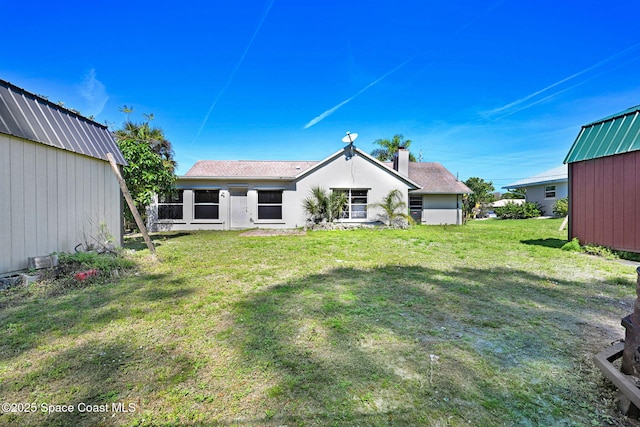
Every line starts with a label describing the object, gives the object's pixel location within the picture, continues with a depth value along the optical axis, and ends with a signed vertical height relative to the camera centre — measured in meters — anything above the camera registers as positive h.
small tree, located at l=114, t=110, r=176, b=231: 9.85 +1.48
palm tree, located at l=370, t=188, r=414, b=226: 14.32 +0.26
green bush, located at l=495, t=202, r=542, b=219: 21.91 +0.04
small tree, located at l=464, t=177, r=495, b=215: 24.14 +1.57
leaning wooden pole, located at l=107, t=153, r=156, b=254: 6.53 +0.44
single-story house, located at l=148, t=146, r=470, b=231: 14.41 +1.02
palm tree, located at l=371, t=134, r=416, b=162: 30.98 +7.63
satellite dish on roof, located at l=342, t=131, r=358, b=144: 13.75 +3.82
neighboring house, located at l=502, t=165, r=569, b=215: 20.80 +1.97
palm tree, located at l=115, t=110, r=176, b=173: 15.08 +4.58
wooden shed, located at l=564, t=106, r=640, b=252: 6.62 +0.77
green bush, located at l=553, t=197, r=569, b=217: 19.27 +0.30
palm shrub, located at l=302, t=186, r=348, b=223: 13.98 +0.42
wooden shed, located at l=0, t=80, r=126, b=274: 4.40 +0.66
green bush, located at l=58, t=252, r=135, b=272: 4.96 -0.91
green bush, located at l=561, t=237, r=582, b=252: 7.68 -1.01
